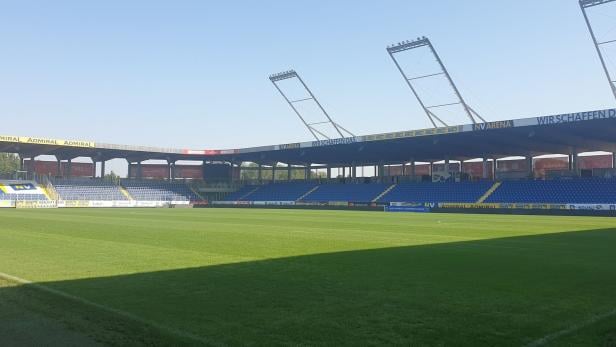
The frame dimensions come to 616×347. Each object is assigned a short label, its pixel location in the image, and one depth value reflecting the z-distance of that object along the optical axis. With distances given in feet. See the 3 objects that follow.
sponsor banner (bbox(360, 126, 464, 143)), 152.76
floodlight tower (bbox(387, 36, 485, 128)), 152.87
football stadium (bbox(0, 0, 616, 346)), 18.38
